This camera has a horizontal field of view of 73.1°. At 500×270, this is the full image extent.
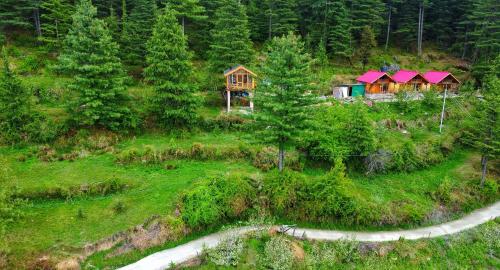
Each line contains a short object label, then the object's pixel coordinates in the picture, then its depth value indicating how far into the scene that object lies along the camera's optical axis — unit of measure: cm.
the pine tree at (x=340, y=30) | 4606
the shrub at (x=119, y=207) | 1959
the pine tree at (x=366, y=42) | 4578
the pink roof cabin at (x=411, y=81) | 4103
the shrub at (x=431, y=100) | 3753
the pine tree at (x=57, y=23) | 3784
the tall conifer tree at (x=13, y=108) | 2469
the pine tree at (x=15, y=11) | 3888
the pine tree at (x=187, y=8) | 4016
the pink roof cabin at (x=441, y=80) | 4106
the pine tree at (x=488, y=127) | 2488
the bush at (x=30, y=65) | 3603
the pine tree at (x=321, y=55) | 4353
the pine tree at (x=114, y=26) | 3841
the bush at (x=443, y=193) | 2447
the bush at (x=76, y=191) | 2030
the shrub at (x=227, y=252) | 1727
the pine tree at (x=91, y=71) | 2588
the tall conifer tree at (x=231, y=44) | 3472
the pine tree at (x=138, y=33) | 3762
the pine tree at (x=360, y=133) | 2588
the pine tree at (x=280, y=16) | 4684
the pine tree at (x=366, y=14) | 4838
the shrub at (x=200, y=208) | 1931
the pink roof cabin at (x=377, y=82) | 4075
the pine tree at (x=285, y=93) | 2044
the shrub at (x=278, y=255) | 1759
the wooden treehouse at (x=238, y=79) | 3297
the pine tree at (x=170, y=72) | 2791
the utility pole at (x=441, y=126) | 3328
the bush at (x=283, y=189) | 2136
